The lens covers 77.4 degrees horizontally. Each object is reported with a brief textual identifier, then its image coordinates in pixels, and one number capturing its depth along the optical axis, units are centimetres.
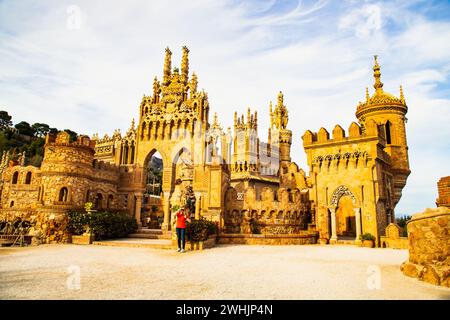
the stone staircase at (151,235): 1995
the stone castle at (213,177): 1867
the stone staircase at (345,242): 1914
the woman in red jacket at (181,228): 1309
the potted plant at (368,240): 1775
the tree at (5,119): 7822
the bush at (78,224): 1719
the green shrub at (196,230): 1418
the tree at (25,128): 7425
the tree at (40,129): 7852
